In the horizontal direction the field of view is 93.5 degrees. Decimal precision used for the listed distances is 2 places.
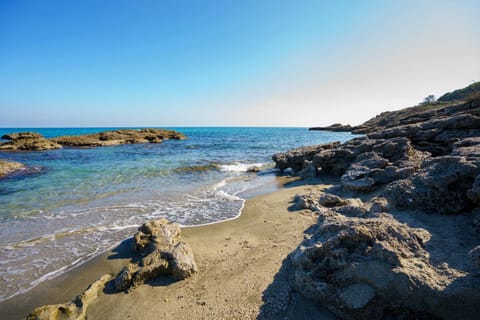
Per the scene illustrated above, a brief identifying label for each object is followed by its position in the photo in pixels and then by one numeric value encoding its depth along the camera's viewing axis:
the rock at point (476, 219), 3.21
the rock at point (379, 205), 4.49
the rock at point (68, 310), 3.39
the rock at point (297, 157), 14.27
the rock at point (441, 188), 4.00
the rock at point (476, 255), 2.29
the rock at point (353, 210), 4.62
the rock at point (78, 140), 30.73
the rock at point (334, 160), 10.98
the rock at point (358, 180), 7.26
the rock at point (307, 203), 6.95
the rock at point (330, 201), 6.78
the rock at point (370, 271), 2.40
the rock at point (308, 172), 11.70
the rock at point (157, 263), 4.09
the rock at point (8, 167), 14.57
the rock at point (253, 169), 15.88
